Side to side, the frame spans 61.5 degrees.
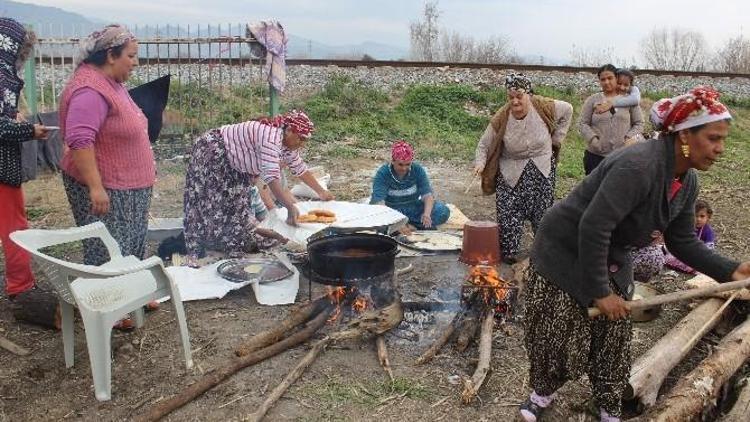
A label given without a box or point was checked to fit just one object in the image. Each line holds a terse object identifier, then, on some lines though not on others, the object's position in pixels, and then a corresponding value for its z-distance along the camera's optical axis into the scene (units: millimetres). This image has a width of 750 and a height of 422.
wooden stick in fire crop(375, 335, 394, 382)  3891
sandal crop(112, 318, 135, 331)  4418
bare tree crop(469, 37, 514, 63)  26516
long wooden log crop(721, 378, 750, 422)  3154
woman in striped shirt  5348
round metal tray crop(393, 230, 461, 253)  6078
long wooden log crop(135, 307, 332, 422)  3385
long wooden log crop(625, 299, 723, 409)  3443
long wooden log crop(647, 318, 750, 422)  3072
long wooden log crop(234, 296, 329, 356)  4062
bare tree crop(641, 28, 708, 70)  25328
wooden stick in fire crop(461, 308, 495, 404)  3588
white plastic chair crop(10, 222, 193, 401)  3416
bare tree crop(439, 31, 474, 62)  27672
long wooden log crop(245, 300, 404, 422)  3939
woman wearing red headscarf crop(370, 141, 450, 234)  6512
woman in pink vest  3930
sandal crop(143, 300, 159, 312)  4773
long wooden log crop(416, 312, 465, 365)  4012
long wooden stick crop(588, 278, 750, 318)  2754
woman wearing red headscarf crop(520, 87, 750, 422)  2473
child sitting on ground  5559
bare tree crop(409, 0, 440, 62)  29355
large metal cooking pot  4387
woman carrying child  6453
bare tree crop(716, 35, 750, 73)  22469
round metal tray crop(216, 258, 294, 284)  5188
